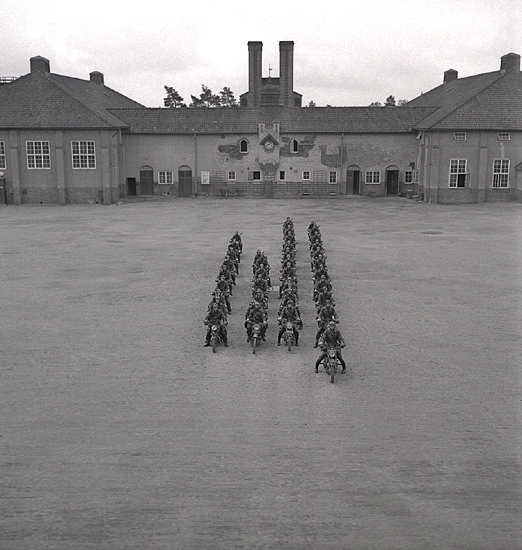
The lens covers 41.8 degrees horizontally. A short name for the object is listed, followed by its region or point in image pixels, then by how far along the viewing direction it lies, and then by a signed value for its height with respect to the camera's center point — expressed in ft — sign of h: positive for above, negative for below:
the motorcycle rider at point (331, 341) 43.62 -10.25
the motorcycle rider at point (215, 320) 49.42 -10.04
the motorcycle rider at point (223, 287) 58.29 -9.16
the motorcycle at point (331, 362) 42.41 -11.27
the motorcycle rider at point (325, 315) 48.59 -9.67
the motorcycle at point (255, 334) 48.49 -10.83
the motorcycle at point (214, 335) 48.60 -10.90
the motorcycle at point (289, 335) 48.70 -10.89
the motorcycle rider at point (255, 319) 49.47 -9.96
